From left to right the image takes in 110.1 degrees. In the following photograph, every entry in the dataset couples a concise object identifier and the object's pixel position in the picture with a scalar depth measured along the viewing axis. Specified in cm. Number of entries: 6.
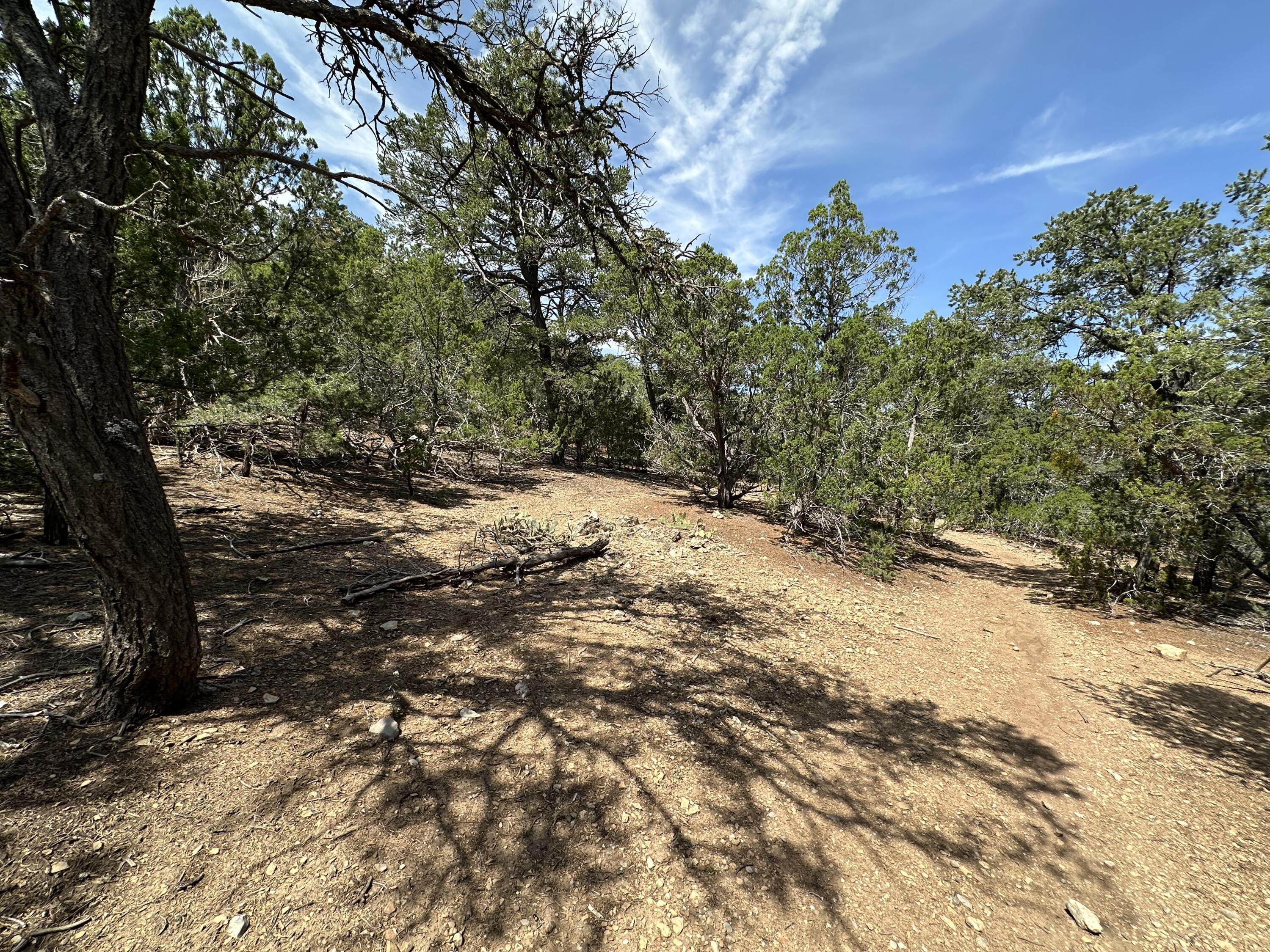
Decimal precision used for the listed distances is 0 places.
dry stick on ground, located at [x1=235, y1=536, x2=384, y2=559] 557
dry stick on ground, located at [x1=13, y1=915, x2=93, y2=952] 165
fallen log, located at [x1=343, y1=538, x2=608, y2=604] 495
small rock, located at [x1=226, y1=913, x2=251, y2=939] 183
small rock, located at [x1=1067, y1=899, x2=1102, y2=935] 234
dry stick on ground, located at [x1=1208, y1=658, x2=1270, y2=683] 391
